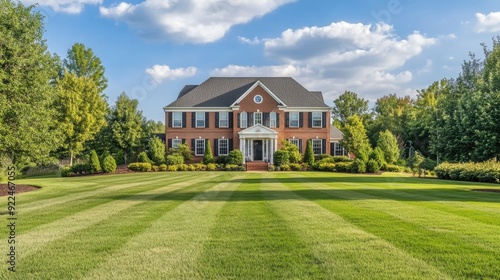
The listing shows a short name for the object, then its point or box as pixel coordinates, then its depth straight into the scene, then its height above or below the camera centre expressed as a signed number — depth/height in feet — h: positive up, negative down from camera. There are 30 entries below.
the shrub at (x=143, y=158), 118.73 -1.82
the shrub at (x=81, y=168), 107.96 -4.32
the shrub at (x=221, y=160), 127.77 -2.93
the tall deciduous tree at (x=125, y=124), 132.16 +10.05
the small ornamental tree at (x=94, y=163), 106.93 -2.91
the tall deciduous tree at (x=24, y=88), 52.90 +9.55
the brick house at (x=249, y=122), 131.64 +10.33
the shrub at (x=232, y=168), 117.80 -5.23
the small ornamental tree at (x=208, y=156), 126.72 -1.51
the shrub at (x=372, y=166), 101.81 -4.43
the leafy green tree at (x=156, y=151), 121.90 +0.36
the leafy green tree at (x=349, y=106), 204.54 +24.15
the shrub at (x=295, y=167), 116.57 -5.10
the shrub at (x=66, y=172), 106.22 -5.37
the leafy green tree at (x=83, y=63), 175.63 +42.64
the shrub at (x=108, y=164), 107.45 -3.32
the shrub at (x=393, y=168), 110.52 -5.48
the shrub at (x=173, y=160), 121.39 -2.61
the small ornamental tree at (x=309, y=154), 124.16 -1.20
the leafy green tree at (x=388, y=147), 126.21 +0.88
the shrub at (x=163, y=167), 117.60 -4.69
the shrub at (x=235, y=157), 122.62 -1.92
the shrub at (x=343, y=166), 107.04 -4.66
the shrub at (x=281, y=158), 120.67 -2.34
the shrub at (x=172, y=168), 117.29 -5.01
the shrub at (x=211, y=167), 118.32 -4.89
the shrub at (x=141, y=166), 114.42 -4.23
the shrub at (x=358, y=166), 103.35 -4.47
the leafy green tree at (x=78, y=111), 122.42 +14.22
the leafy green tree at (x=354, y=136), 125.18 +4.62
